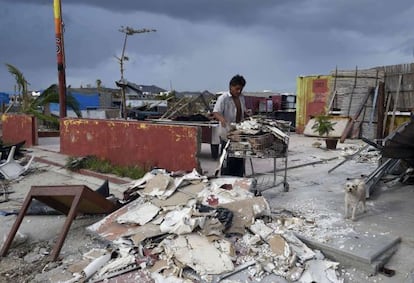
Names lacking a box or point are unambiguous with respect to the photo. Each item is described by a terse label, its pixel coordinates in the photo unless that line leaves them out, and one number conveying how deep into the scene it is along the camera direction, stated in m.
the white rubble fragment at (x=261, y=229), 4.21
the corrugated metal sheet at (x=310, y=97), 16.72
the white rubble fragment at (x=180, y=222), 4.12
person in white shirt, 6.12
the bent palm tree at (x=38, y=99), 13.87
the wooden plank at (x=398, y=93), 7.88
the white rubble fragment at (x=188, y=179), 5.39
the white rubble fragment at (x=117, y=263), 3.75
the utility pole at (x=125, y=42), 18.72
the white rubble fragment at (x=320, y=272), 3.49
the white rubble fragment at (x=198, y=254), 3.61
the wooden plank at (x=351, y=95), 12.93
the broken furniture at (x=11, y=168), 8.27
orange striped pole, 11.35
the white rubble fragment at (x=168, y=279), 3.48
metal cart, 5.55
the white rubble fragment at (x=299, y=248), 3.81
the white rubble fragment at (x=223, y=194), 4.92
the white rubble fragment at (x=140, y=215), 4.62
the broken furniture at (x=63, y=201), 4.19
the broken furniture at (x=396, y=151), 5.36
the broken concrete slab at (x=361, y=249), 3.70
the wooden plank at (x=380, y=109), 9.77
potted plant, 12.63
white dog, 4.82
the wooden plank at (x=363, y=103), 12.45
